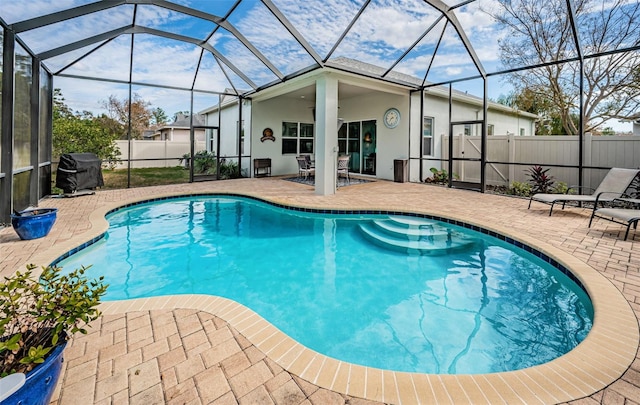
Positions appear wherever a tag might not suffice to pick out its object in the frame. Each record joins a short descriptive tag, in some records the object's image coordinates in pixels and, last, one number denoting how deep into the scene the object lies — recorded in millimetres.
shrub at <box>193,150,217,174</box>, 13969
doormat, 11164
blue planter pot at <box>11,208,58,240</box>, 4746
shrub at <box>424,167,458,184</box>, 11414
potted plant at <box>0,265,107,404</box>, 1348
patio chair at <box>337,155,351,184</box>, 10959
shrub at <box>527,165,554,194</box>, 9172
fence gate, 11219
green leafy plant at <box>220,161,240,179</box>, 13406
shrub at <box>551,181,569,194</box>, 8758
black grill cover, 8508
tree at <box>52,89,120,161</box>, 10477
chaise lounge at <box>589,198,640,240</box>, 4672
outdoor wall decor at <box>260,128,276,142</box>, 13359
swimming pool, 2859
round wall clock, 11859
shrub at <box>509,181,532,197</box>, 9312
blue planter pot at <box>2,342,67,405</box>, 1357
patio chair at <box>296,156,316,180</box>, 11770
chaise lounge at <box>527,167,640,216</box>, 6090
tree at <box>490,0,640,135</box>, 9367
